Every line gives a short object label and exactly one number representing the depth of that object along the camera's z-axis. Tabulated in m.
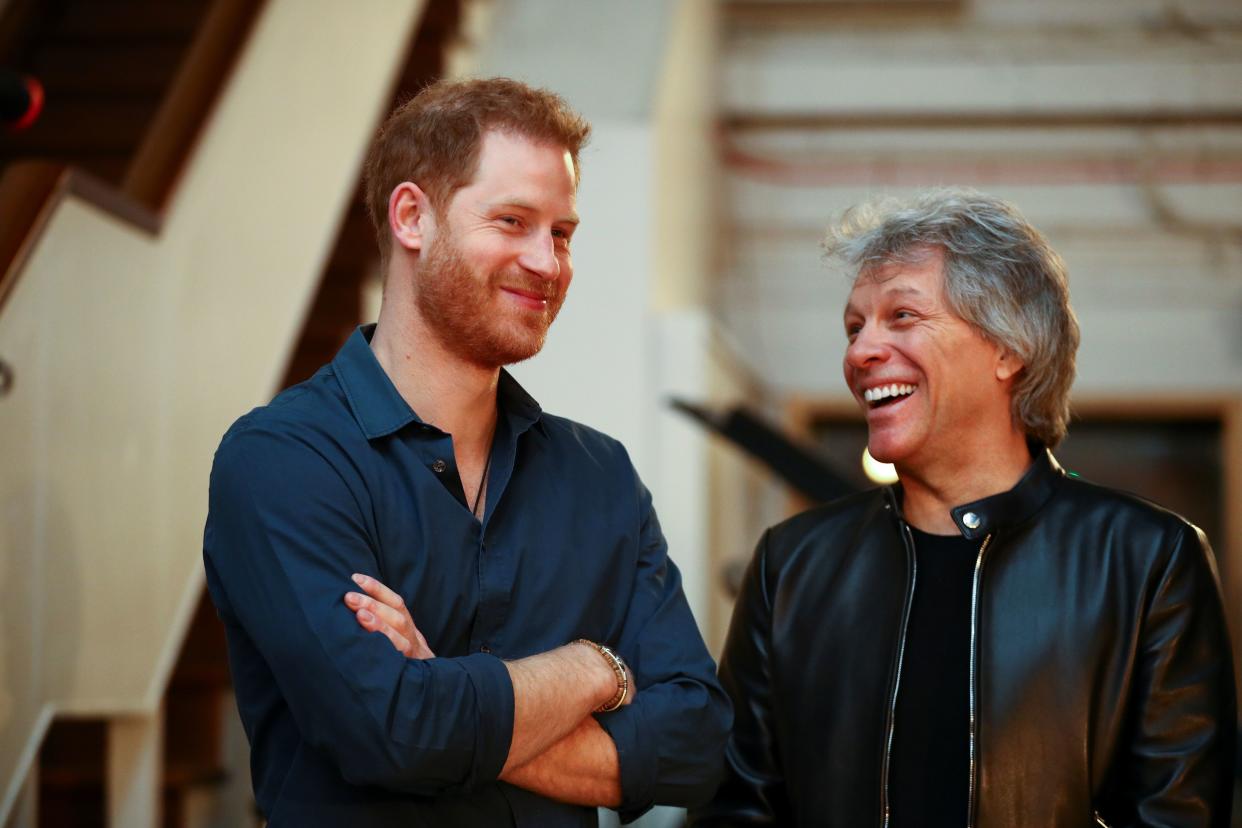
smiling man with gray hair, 3.67
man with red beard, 3.44
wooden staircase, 5.18
